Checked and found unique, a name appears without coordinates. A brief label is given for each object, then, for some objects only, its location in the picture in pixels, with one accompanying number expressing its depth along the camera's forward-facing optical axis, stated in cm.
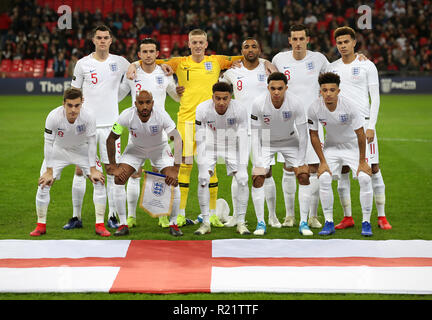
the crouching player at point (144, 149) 1508
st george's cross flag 1150
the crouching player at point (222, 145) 1543
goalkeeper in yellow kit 1655
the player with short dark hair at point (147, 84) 1641
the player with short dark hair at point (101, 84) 1647
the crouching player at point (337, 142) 1515
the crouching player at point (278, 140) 1531
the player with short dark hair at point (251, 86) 1631
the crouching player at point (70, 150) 1501
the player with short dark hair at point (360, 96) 1577
